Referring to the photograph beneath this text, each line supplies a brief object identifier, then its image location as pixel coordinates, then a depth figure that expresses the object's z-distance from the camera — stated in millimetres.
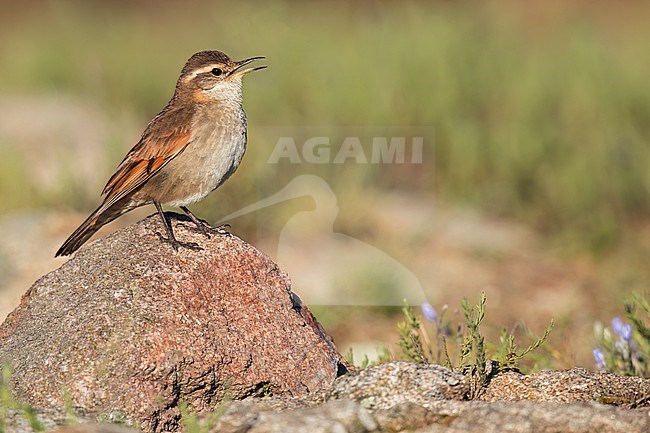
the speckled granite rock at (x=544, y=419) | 7492
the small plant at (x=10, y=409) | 7473
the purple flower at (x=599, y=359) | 11266
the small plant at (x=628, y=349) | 11359
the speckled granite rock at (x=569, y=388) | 9008
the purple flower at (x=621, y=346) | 11547
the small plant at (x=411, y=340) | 10625
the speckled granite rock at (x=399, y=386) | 8211
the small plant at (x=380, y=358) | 11186
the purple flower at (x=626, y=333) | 11211
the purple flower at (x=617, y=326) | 11492
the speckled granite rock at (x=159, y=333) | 8789
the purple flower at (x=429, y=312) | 11341
